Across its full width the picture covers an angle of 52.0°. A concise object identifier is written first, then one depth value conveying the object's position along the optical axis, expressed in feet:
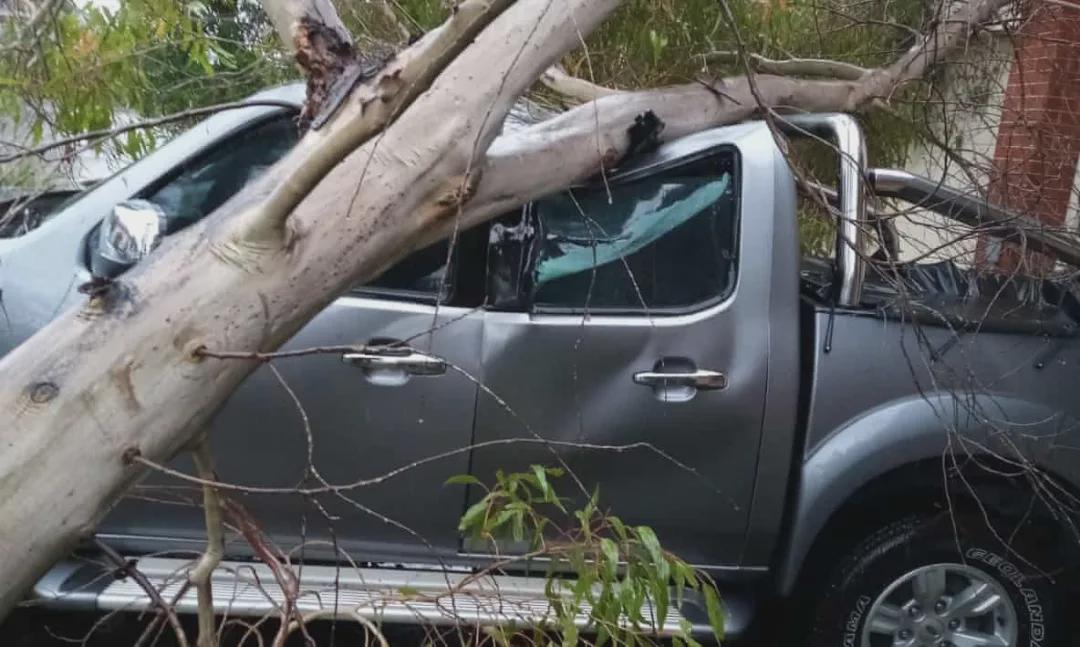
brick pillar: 11.73
